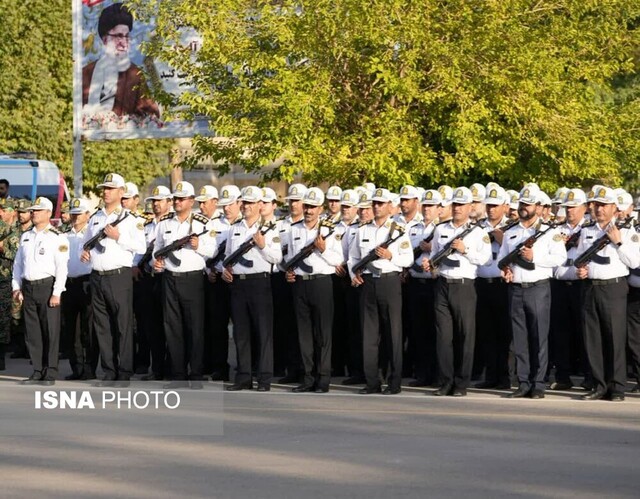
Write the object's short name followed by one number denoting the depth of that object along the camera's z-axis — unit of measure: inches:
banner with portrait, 1029.2
